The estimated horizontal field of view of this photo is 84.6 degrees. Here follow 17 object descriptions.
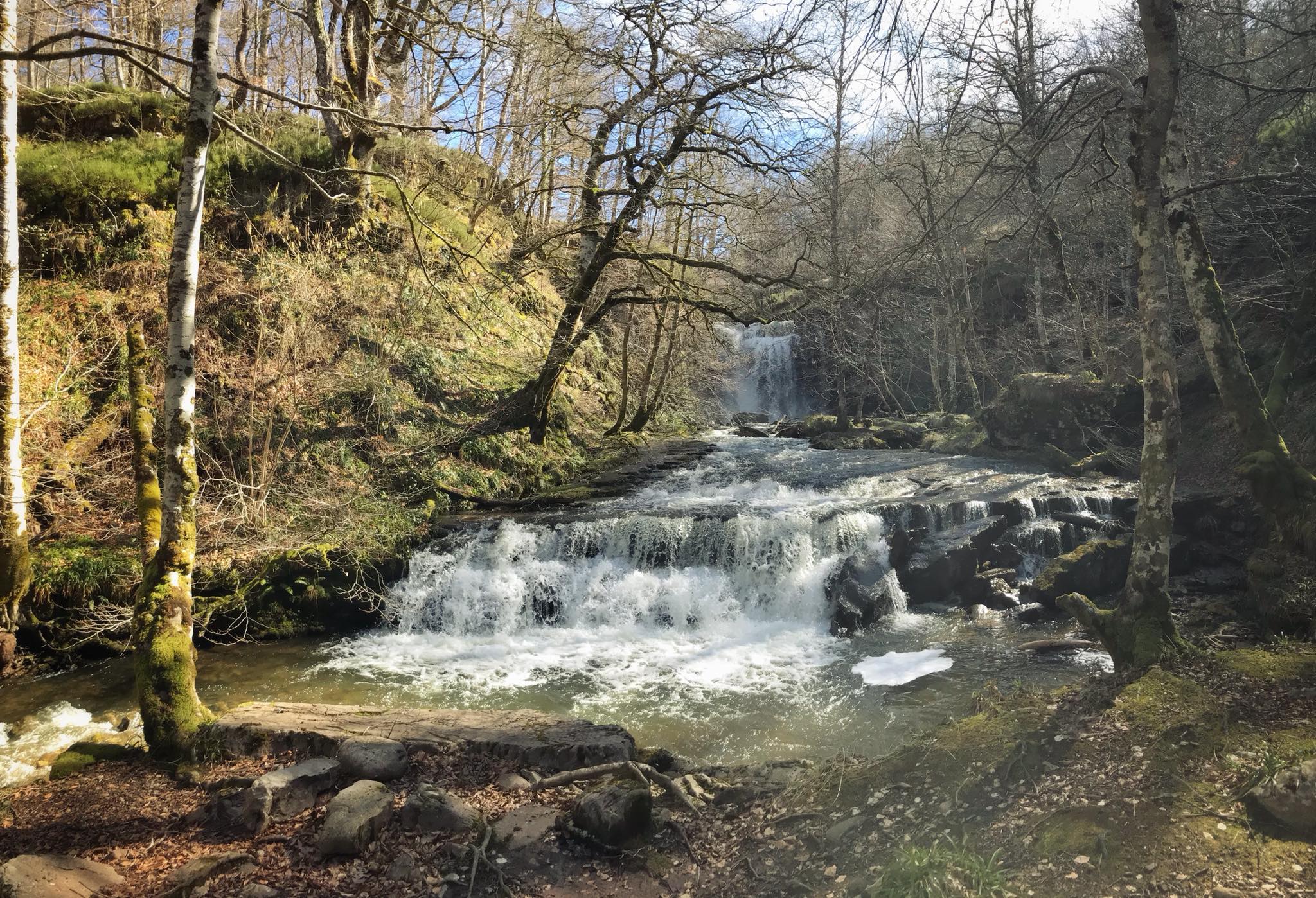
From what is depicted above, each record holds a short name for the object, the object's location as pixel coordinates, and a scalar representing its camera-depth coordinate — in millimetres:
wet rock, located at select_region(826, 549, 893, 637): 9602
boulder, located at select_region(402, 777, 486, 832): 3998
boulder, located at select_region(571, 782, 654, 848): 3900
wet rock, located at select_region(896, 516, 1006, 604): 10352
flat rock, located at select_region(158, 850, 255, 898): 3406
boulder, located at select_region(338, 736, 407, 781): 4492
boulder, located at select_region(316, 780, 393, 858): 3781
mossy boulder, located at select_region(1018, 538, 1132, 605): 9766
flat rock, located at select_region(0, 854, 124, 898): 3204
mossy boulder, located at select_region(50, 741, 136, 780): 4840
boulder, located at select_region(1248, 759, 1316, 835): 2891
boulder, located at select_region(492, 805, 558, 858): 3873
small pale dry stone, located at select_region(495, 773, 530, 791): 4570
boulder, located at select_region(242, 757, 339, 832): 4043
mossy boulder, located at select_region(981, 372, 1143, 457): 14523
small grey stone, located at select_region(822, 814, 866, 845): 3717
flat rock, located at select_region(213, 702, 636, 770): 4918
